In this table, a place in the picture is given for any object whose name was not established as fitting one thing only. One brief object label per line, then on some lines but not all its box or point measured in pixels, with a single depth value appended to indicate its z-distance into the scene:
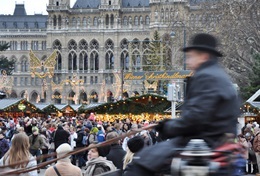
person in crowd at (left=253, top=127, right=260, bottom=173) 15.22
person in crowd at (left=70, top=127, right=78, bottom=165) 18.31
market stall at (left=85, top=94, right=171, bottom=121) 29.16
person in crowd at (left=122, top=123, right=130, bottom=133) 20.73
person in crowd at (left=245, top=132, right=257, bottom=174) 15.12
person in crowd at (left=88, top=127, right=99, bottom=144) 17.09
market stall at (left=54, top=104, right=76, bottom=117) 45.13
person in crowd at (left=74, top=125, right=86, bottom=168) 17.78
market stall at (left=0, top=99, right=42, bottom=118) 32.81
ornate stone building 91.04
